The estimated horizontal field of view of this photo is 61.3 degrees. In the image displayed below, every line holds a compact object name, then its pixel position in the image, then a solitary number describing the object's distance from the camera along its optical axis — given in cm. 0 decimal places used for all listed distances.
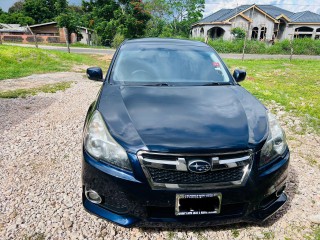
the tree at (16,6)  6128
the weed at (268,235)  217
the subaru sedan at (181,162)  182
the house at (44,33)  2962
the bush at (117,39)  2682
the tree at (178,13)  4353
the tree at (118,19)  2872
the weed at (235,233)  218
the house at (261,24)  3372
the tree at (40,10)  4738
